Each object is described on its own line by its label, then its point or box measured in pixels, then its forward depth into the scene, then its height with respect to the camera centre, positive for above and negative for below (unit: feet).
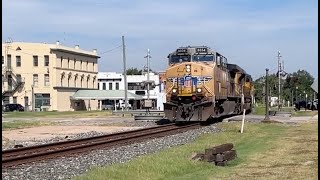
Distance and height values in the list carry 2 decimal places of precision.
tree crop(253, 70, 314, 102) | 407.64 +10.89
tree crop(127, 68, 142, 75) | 590.76 +36.96
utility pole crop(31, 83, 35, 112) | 297.24 +2.82
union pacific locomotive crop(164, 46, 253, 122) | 94.99 +3.49
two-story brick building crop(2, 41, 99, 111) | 302.04 +16.78
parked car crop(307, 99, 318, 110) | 218.59 -0.86
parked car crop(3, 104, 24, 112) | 272.31 -1.57
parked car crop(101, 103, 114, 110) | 334.13 -1.48
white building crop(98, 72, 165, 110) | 420.36 +18.56
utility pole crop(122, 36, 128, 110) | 213.87 +19.05
